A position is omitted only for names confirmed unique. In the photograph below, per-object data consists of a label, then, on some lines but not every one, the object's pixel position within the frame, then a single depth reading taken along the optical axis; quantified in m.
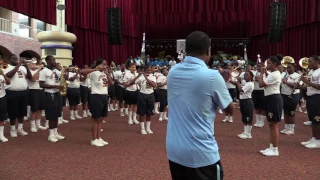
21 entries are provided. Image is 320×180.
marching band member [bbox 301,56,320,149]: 5.50
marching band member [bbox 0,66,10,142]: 5.84
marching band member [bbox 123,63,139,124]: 8.38
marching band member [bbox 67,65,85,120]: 8.93
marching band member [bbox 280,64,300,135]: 6.92
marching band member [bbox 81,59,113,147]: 5.63
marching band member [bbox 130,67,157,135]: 6.88
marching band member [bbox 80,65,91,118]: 9.45
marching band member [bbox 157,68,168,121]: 8.69
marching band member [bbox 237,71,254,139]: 6.44
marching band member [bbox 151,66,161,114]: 7.85
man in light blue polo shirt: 1.80
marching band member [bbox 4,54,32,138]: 6.40
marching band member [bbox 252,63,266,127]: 7.82
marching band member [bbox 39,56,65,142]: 5.96
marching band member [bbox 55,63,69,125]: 6.39
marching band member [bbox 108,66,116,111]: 10.38
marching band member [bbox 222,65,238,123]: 9.38
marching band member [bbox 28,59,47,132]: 7.11
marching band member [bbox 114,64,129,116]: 10.04
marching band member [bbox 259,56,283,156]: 4.93
